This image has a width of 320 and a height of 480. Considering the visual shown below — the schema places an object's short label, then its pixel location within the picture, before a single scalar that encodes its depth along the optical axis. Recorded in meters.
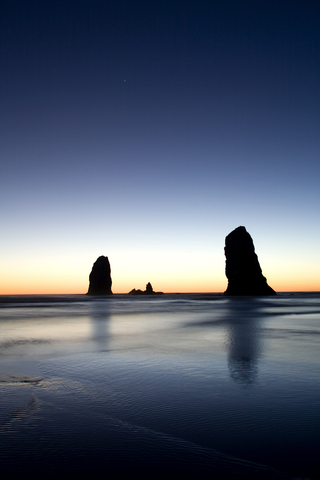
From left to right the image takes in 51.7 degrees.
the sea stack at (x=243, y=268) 112.94
